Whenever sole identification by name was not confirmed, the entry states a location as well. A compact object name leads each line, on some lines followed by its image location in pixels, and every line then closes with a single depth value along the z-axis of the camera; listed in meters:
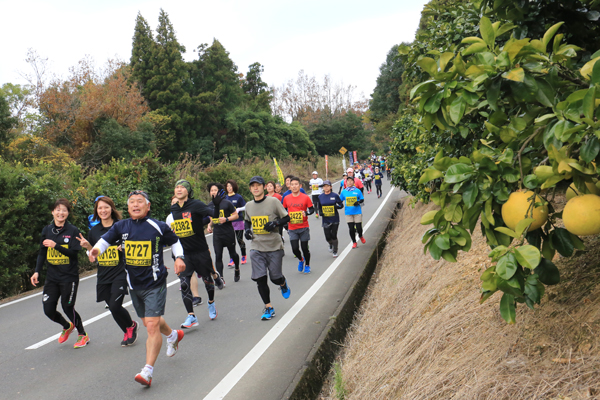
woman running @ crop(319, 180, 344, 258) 10.89
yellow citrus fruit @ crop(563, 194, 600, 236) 1.54
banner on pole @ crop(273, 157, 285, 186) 26.18
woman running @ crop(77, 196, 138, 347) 5.97
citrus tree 1.49
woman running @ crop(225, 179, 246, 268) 9.80
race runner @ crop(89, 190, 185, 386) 4.90
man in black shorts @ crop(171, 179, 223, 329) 6.83
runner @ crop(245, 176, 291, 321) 6.73
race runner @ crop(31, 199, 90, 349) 6.12
